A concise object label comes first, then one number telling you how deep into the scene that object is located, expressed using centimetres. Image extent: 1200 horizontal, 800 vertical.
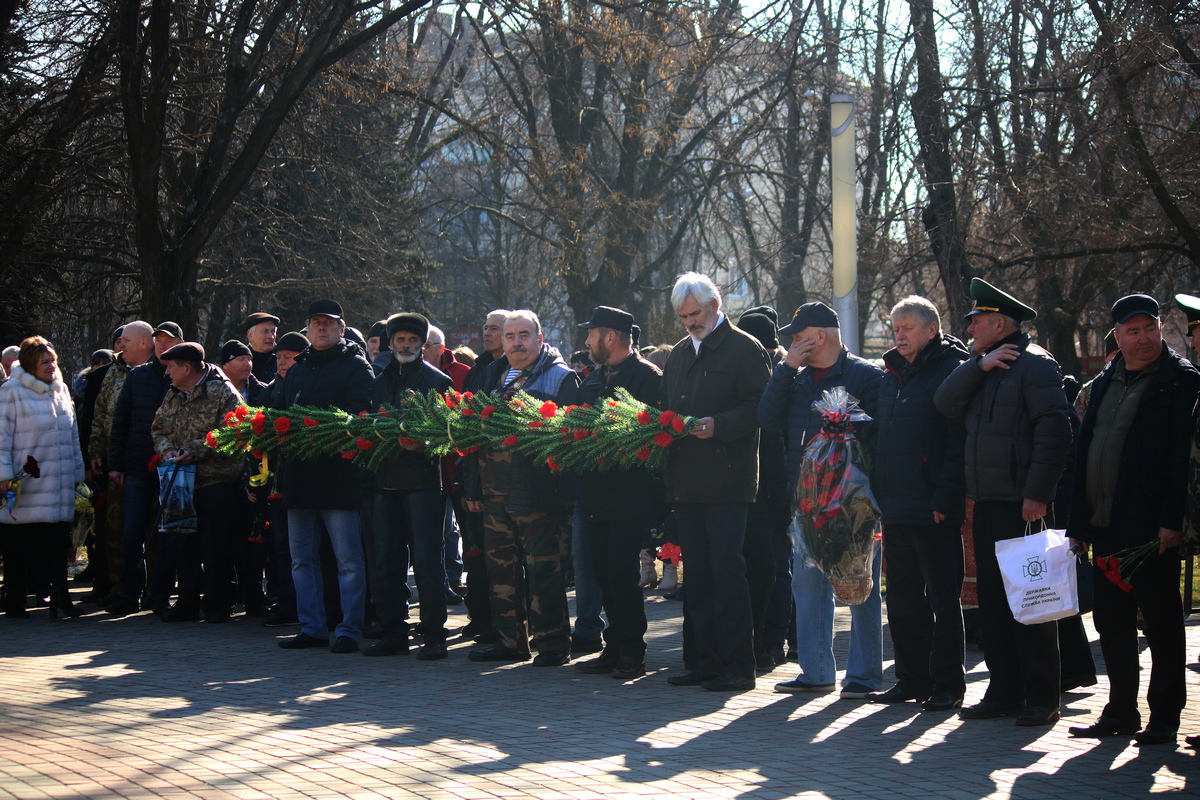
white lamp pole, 1186
